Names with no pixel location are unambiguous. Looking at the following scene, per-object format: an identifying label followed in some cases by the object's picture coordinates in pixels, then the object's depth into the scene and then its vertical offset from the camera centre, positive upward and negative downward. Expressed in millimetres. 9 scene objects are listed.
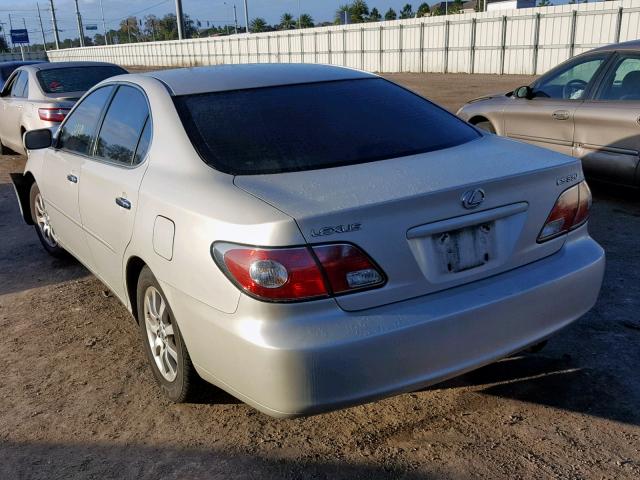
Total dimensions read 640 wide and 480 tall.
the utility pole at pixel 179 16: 40947 -2
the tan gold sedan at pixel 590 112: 6430 -1107
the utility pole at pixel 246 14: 70375 -50
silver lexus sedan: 2473 -891
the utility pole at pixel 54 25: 63938 -429
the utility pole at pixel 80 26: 65062 -650
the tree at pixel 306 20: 91875 -1218
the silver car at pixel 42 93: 9227 -1017
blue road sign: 62219 -1272
